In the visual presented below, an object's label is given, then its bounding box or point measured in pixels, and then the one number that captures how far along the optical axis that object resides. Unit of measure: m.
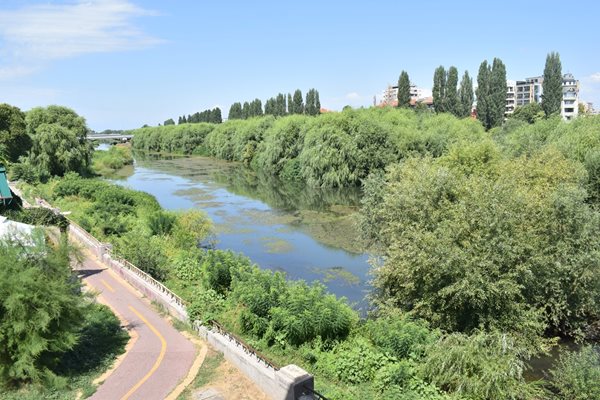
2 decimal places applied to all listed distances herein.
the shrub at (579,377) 12.67
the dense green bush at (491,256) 15.97
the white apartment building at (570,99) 115.09
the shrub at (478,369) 12.56
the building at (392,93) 190.23
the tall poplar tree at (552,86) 74.94
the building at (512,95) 142.75
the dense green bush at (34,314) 10.83
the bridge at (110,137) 171.75
